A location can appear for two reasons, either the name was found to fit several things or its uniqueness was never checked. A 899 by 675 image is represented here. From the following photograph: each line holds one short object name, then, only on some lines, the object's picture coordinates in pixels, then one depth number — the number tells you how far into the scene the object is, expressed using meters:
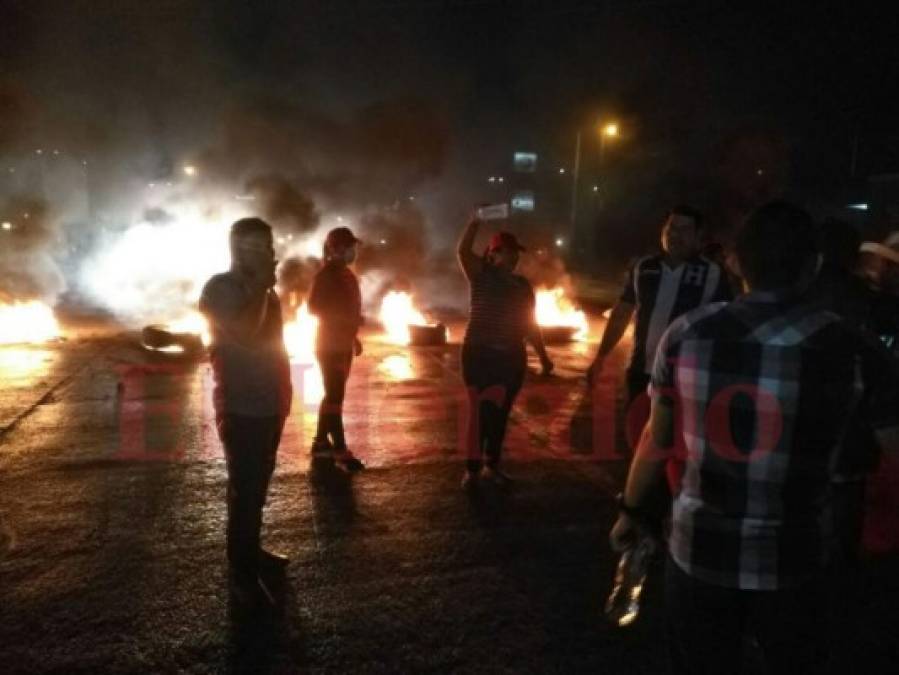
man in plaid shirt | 1.85
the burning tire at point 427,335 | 12.85
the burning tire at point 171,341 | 11.02
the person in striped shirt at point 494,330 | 5.12
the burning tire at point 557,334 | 13.41
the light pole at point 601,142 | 21.72
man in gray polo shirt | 3.24
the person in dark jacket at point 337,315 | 5.52
